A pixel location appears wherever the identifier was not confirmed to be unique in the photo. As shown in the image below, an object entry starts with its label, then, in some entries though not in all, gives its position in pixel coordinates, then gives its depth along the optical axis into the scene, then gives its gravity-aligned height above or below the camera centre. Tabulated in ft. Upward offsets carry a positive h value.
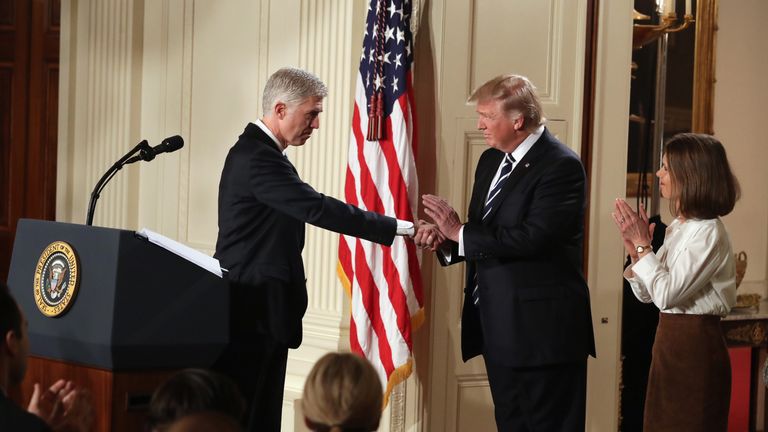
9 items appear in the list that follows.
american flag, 29.73 +0.23
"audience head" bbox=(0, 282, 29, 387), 15.81 -1.17
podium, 19.26 -1.16
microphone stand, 25.82 +0.21
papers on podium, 19.86 -0.59
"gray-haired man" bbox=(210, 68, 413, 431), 23.45 -0.43
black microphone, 24.84 +0.55
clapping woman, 23.70 -0.81
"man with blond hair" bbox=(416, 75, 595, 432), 24.30 -0.75
